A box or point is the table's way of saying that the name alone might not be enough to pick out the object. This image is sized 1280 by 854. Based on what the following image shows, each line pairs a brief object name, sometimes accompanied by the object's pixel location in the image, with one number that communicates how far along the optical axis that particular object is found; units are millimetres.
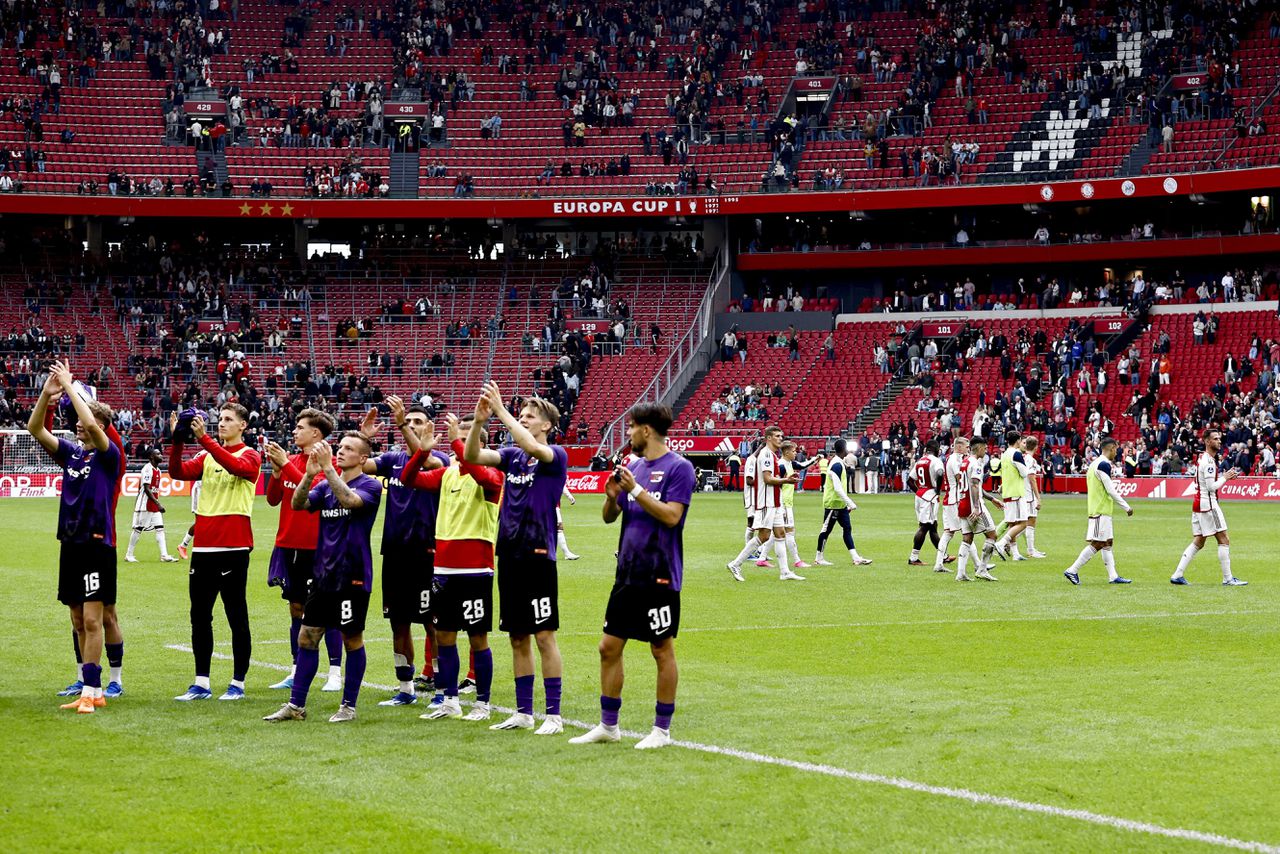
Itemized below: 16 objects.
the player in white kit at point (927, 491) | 25875
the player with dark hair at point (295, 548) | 12727
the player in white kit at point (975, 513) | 23500
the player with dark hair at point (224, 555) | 12258
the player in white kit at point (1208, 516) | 21922
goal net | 50562
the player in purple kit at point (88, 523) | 11797
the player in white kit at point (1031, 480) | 25531
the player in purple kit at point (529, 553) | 10703
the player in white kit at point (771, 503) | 23625
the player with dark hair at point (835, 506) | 26078
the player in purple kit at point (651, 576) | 10102
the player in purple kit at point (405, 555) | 12273
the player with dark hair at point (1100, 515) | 22141
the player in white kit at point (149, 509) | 26359
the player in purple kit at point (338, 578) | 11172
